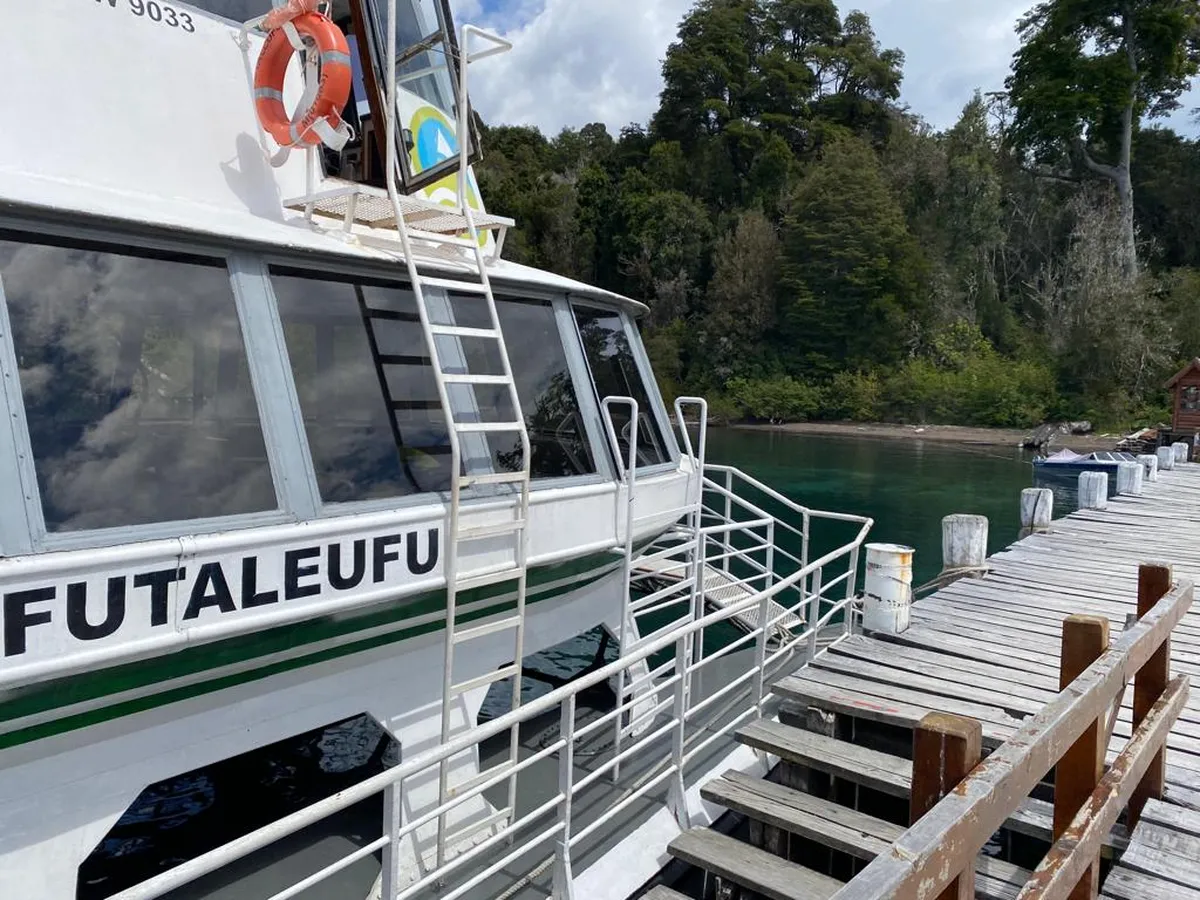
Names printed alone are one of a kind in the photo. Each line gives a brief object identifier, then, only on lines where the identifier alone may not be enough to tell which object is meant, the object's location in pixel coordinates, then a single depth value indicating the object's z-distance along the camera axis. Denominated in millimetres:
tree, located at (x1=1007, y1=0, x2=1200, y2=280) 49562
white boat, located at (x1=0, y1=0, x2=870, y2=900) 3152
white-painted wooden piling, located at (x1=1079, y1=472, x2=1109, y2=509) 13273
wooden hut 27609
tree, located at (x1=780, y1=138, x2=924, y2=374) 51469
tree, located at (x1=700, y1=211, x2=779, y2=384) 54219
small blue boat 24430
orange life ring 4320
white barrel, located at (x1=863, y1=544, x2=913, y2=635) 6438
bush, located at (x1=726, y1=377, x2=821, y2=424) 50625
